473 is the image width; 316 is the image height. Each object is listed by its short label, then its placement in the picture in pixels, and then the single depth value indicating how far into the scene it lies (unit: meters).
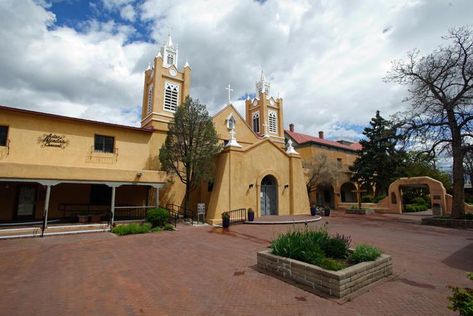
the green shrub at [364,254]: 6.50
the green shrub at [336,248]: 7.01
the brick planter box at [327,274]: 5.46
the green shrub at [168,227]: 14.77
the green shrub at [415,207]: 29.37
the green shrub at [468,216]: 17.53
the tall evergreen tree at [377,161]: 30.72
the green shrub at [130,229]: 13.34
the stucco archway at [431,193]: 24.15
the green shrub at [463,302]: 3.34
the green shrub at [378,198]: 30.94
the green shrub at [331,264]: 5.91
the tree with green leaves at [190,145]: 17.73
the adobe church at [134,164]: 15.30
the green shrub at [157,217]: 14.91
